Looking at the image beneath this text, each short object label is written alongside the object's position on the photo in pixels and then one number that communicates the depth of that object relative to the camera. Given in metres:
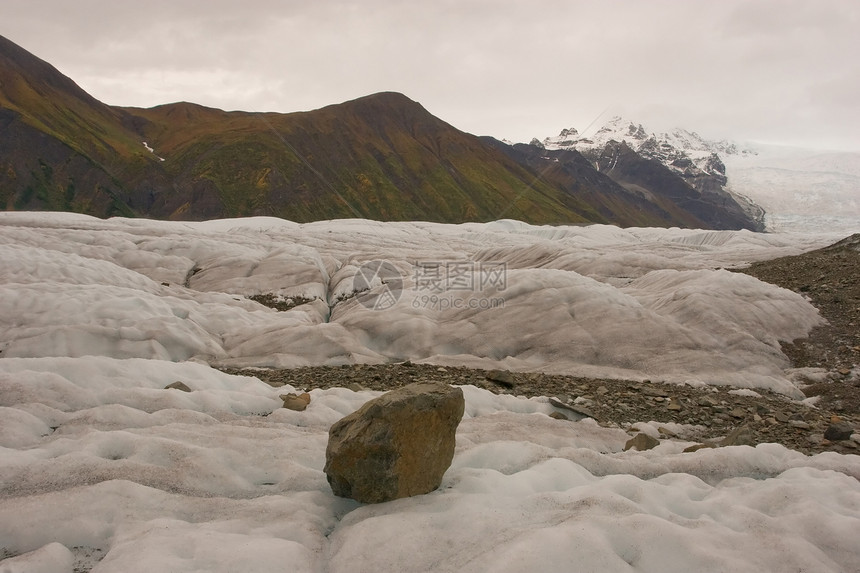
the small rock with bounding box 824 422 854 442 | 10.27
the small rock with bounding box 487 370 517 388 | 14.61
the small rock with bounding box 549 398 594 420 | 11.92
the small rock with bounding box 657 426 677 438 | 11.30
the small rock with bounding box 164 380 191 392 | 10.47
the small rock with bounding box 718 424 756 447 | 9.39
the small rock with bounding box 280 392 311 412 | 10.52
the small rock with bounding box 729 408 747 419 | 12.36
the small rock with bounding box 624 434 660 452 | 9.82
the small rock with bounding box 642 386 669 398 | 14.11
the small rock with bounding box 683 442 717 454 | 9.54
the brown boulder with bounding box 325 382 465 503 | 6.64
